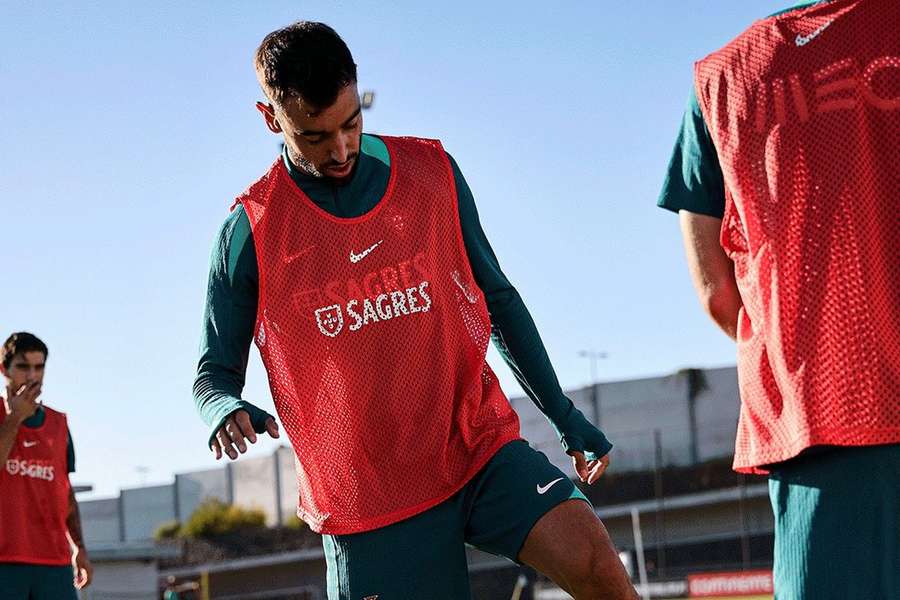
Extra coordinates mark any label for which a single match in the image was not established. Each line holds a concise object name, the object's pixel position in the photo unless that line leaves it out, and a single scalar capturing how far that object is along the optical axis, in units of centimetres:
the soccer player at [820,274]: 286
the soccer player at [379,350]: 460
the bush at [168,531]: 6838
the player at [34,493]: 894
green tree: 6575
